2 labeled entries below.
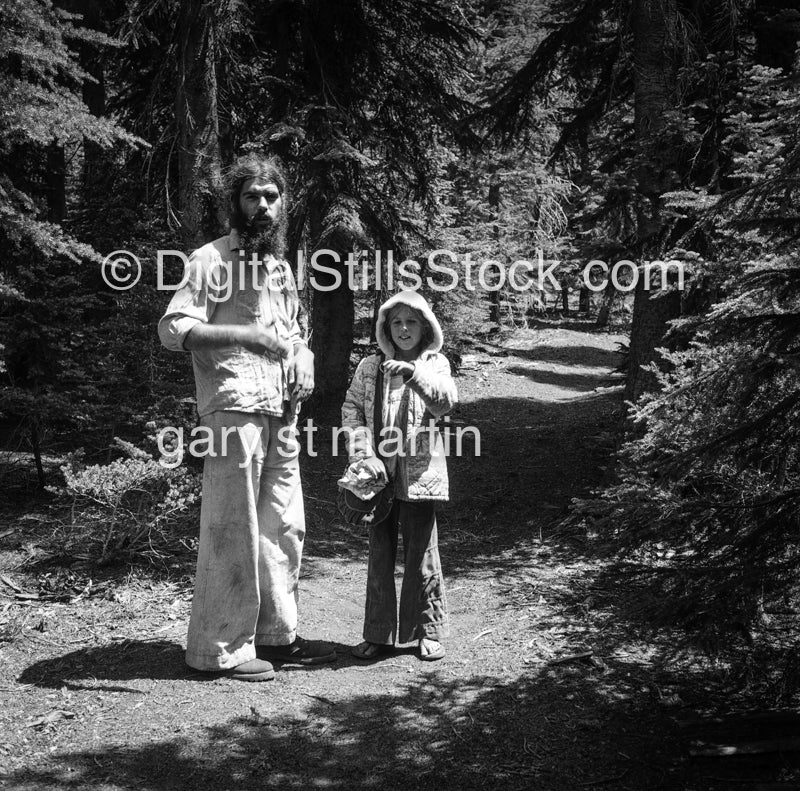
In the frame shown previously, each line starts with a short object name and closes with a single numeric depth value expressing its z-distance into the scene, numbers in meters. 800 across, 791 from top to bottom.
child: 5.09
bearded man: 4.67
